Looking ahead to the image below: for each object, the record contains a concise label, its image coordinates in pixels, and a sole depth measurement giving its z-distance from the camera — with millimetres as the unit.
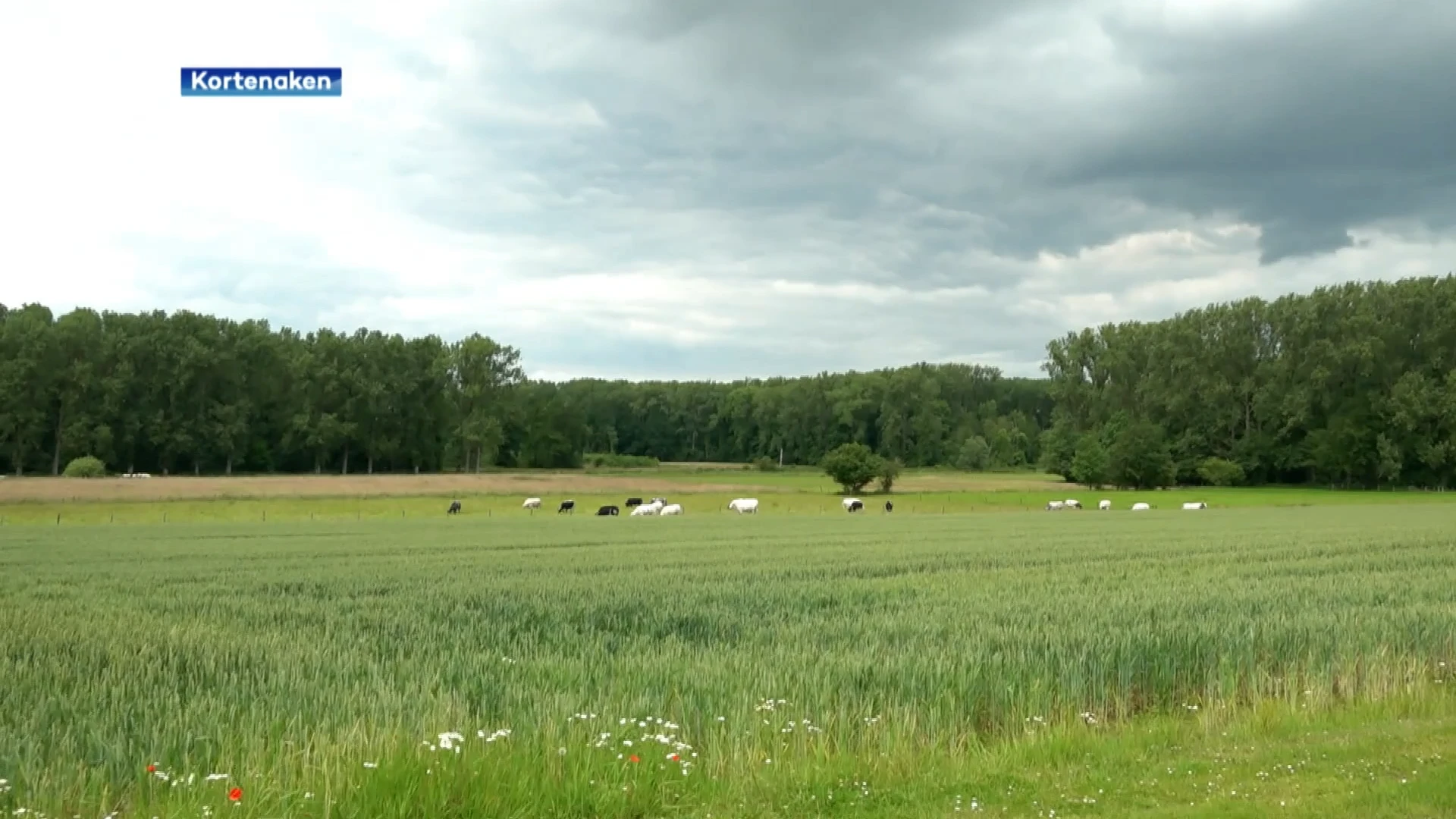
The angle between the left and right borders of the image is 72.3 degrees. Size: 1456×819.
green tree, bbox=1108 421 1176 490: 113875
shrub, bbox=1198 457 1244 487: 115812
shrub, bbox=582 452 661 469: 167750
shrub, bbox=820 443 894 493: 96062
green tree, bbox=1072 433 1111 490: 115312
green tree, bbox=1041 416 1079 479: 130250
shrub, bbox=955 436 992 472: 156125
